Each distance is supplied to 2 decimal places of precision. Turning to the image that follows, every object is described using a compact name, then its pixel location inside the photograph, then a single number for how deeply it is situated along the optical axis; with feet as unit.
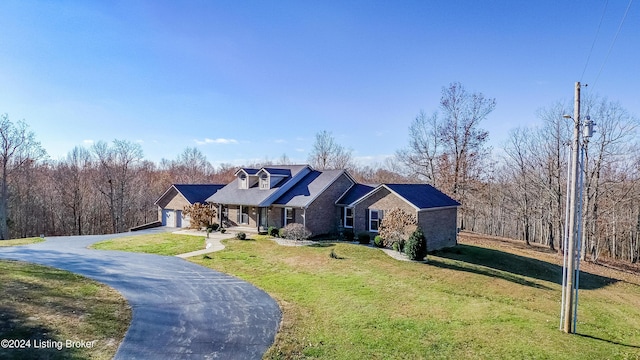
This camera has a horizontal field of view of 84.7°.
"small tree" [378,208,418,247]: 72.46
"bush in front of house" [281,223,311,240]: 79.92
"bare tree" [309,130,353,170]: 180.86
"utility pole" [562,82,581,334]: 33.42
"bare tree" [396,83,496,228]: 120.88
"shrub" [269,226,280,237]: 87.10
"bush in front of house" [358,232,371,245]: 78.33
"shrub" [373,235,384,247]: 74.92
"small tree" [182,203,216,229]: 96.63
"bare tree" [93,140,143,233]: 144.93
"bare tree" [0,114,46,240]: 118.21
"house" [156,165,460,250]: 81.82
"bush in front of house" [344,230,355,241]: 83.66
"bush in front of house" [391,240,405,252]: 70.28
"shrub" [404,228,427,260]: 64.08
